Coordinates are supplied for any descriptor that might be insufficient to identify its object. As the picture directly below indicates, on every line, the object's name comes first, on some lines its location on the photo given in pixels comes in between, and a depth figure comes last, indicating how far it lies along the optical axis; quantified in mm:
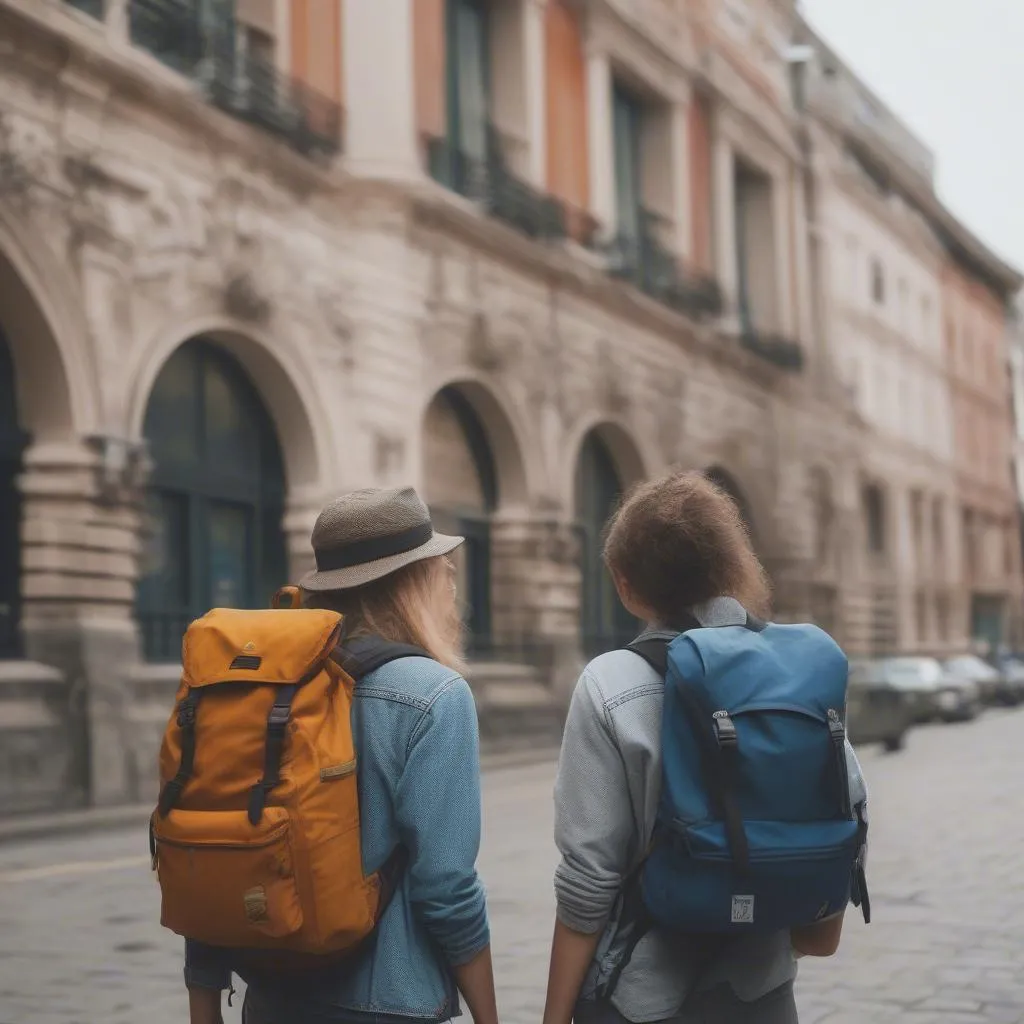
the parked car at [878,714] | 21547
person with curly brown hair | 2793
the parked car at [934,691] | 30453
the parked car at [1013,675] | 39469
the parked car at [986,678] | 36438
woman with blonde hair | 2832
